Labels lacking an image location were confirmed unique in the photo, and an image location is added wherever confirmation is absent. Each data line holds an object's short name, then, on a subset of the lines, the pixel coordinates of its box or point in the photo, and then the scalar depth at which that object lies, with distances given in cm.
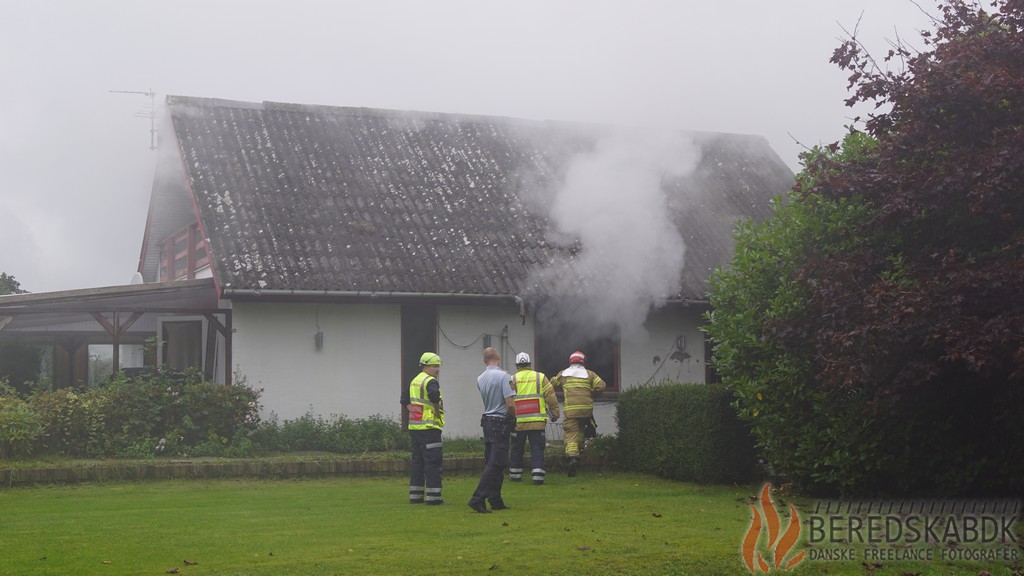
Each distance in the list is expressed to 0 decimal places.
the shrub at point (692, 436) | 1395
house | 1780
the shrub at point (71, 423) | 1498
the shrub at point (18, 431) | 1441
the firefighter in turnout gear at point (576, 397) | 1555
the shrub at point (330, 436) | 1684
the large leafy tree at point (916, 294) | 973
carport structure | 1700
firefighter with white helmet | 1462
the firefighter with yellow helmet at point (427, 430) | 1202
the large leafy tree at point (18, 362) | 2316
